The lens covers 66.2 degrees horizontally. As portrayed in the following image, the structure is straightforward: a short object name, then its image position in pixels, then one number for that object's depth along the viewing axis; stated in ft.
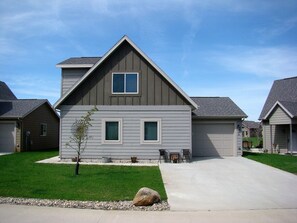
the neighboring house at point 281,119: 54.12
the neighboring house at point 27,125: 60.86
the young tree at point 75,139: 42.96
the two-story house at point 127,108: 43.00
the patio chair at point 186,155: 42.23
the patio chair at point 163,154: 42.03
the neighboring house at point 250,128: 185.69
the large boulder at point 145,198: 20.04
